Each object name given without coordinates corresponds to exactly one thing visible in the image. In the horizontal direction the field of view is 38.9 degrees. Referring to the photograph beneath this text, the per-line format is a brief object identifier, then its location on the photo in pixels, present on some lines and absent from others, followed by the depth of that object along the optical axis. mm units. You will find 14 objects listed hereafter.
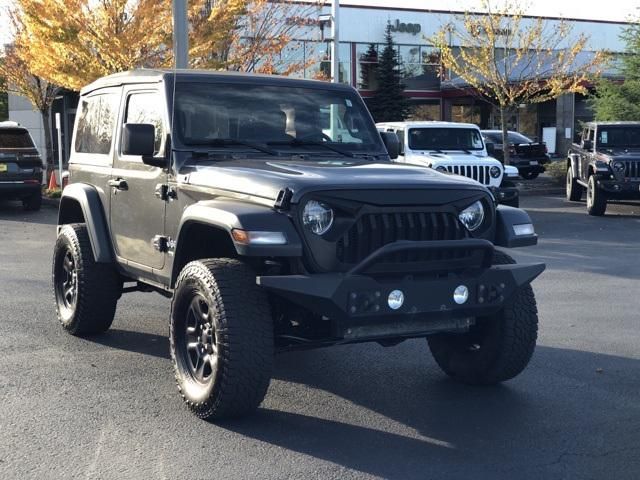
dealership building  44531
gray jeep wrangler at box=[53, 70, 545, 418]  4906
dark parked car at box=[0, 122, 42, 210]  17922
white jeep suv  15523
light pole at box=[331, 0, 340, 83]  21547
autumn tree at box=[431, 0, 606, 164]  26031
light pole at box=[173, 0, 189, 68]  14438
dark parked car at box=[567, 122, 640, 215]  16969
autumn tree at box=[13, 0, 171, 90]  18781
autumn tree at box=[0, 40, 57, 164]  26188
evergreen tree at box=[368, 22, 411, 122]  41969
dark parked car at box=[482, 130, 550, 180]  27547
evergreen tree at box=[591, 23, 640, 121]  25484
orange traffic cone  21609
